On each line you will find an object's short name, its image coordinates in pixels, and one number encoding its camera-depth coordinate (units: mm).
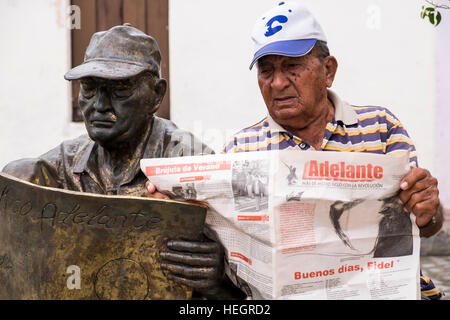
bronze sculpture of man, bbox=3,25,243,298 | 1959
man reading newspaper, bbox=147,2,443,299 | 1941
